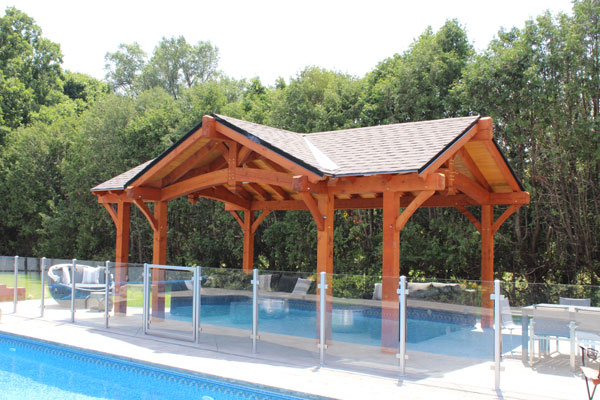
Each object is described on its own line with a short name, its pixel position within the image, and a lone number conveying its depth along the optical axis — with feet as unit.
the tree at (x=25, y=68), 112.57
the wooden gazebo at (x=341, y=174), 28.89
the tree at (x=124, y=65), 155.84
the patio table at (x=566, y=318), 23.18
